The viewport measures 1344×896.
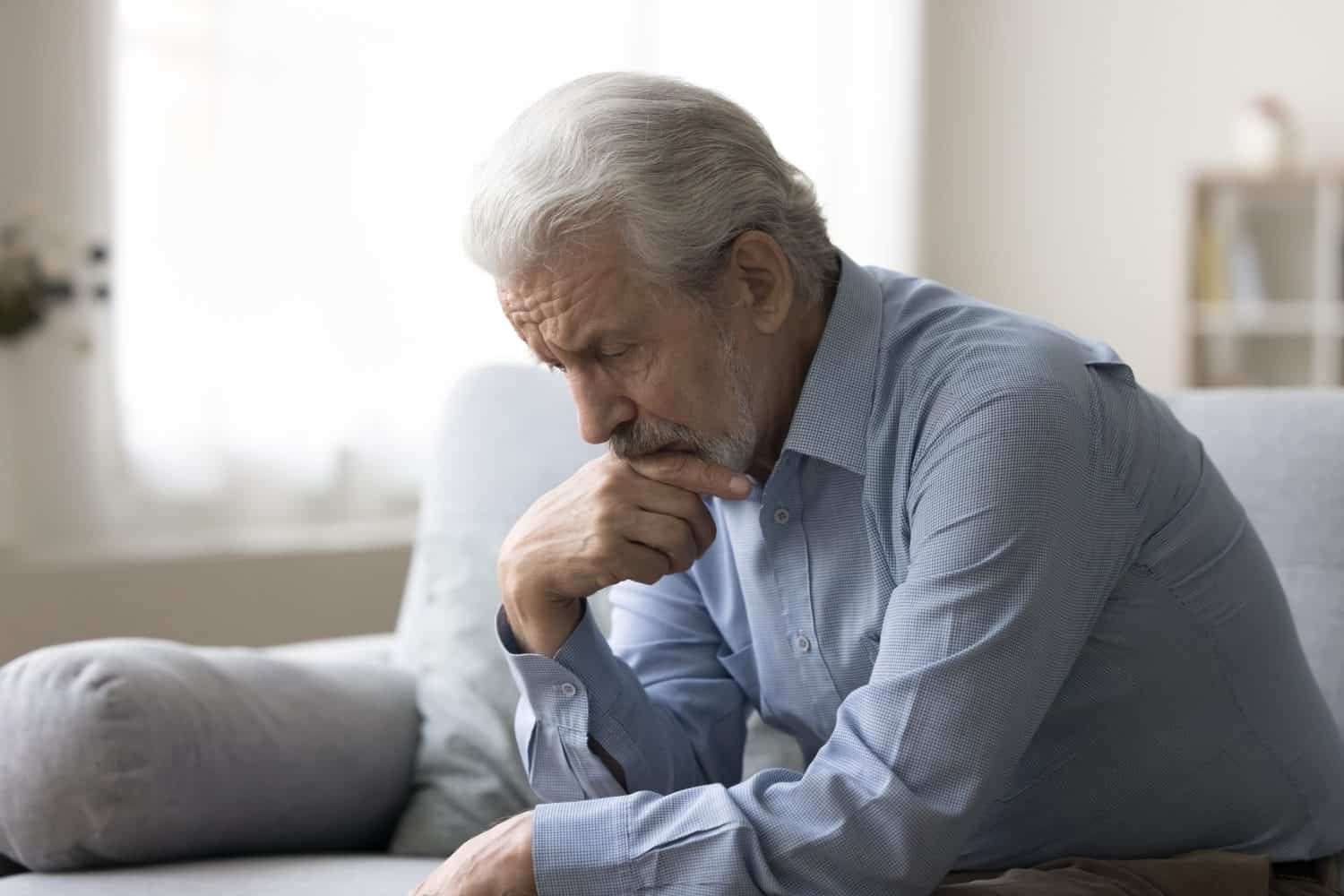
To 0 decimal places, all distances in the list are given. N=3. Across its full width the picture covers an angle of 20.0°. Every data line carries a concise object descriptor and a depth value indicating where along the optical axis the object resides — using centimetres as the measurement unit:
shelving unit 527
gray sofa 242
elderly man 214
